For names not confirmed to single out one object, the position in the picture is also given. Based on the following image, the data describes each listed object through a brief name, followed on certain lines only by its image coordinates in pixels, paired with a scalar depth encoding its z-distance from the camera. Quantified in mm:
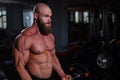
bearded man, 2255
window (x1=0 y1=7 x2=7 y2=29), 6689
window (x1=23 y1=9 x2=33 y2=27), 7156
